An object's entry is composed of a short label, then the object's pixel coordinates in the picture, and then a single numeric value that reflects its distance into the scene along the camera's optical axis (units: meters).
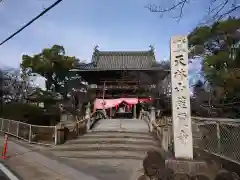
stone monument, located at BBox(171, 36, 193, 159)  4.82
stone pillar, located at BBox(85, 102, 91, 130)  12.92
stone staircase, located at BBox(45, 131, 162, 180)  5.98
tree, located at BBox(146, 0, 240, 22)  3.06
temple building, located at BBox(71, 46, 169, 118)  21.45
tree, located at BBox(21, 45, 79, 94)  30.90
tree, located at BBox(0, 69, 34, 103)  24.11
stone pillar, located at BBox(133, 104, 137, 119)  21.18
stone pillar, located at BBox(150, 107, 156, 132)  12.47
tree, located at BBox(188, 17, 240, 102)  8.62
